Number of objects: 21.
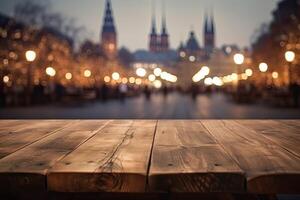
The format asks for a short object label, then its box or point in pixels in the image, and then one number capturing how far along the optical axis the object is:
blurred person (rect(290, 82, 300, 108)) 18.22
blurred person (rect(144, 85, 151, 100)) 34.54
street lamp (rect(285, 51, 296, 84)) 18.16
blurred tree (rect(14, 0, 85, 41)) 33.09
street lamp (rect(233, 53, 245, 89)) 21.31
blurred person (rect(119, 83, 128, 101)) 31.38
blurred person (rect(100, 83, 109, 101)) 29.58
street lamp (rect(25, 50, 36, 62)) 19.72
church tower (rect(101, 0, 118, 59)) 123.81
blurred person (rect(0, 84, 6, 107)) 20.95
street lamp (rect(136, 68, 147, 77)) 34.84
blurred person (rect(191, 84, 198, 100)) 35.12
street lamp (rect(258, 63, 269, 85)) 24.94
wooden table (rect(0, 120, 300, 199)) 1.46
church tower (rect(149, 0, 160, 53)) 154.02
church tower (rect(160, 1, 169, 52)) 142.35
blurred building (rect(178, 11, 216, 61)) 134.88
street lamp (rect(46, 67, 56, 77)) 26.48
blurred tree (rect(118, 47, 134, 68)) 119.43
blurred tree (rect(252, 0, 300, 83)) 33.44
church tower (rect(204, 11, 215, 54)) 148.62
